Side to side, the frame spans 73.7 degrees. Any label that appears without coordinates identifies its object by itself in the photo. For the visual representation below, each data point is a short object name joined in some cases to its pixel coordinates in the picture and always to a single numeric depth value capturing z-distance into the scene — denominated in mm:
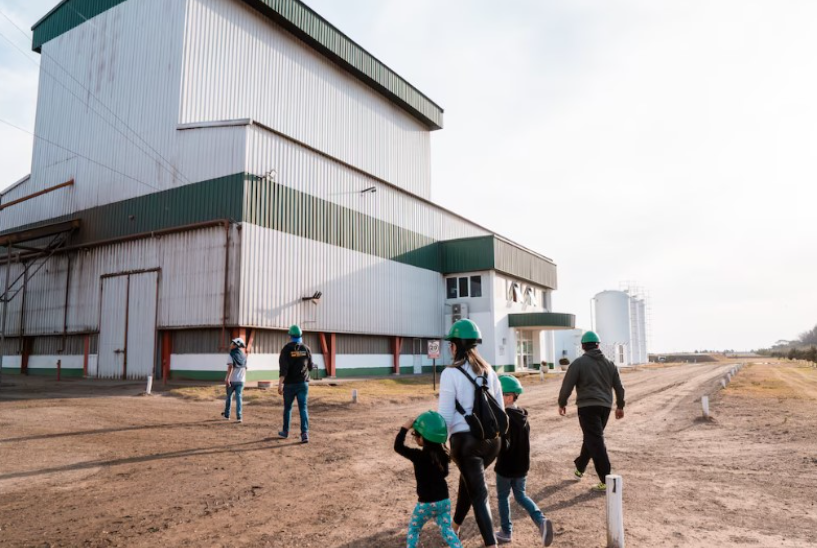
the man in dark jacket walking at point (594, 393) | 7117
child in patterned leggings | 4480
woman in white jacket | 4625
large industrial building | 24422
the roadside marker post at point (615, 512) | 5036
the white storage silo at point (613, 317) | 70938
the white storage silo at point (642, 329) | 74688
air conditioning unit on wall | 37312
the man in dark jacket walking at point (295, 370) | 10312
